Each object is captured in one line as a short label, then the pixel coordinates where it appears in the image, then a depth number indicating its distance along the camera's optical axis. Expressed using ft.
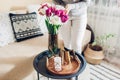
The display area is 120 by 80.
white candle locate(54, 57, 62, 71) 4.79
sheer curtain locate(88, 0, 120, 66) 7.81
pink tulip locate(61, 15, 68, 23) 4.65
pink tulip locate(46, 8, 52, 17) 4.71
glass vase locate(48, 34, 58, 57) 5.14
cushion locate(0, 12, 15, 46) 6.77
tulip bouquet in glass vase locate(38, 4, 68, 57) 4.62
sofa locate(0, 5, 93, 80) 5.65
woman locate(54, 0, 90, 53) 5.80
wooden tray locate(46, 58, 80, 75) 4.84
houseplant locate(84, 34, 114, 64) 8.01
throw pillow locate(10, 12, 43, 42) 7.13
